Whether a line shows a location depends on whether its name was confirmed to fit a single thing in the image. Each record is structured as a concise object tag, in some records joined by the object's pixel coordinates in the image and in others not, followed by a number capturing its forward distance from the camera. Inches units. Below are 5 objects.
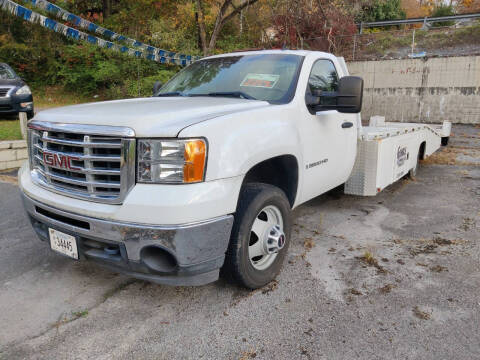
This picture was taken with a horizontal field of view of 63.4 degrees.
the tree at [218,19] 587.2
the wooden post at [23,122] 310.3
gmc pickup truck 92.0
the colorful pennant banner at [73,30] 371.2
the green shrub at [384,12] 1093.3
